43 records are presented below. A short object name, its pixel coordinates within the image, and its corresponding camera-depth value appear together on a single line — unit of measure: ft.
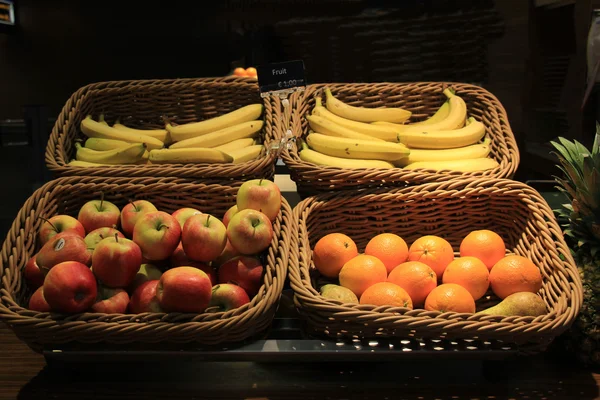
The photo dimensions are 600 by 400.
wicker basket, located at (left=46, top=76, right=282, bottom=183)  6.49
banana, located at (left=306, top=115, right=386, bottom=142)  6.22
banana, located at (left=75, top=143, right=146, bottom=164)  5.91
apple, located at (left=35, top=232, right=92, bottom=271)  4.17
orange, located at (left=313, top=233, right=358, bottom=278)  4.86
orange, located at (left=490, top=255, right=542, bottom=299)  4.53
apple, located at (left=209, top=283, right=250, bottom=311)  4.14
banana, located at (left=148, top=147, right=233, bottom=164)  5.67
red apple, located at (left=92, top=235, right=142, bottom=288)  4.07
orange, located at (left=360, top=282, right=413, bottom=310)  4.21
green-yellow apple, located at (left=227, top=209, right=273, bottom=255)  4.38
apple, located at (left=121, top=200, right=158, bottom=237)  4.83
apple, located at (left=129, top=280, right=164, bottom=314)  4.11
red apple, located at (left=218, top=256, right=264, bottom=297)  4.36
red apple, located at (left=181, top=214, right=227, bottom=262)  4.33
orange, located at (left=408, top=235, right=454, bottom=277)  4.91
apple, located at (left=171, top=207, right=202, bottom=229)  4.85
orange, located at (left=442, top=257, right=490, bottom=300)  4.63
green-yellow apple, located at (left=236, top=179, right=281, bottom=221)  4.78
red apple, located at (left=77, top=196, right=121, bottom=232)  4.91
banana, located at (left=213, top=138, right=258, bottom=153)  6.26
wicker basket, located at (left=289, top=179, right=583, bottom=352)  3.97
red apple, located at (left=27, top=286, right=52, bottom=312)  4.12
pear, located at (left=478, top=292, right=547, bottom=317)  4.23
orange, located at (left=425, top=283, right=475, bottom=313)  4.23
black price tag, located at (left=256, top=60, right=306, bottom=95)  6.11
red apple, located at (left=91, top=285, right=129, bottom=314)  4.09
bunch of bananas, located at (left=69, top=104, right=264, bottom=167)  5.77
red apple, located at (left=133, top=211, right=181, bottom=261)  4.35
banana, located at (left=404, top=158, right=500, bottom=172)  5.77
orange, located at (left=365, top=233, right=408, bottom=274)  4.93
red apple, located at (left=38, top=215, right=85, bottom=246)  4.69
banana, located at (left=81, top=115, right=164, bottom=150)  6.29
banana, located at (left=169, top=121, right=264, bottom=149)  6.34
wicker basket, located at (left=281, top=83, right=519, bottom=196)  5.40
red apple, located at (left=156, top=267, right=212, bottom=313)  3.91
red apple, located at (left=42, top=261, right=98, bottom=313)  3.90
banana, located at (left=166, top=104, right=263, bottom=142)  6.44
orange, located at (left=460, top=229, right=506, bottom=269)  4.99
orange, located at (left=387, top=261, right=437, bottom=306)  4.52
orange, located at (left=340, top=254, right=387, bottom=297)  4.56
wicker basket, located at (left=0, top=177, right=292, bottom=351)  3.90
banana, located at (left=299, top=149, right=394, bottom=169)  5.83
